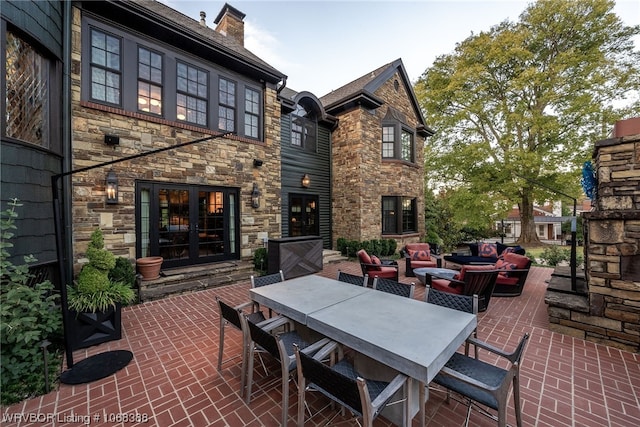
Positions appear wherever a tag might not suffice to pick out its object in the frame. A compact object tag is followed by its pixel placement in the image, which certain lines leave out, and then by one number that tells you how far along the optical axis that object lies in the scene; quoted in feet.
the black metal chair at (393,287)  10.85
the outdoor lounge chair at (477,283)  15.11
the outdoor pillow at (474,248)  28.79
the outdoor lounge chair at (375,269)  20.76
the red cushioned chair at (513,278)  17.98
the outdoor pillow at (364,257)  20.94
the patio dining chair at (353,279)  12.27
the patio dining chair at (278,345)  6.81
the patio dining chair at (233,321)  8.50
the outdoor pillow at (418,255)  24.69
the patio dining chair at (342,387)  5.05
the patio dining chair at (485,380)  5.75
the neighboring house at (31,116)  10.49
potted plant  11.35
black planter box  11.18
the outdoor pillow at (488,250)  27.66
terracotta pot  18.40
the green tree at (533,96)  35.40
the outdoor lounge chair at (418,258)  23.90
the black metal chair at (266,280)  12.02
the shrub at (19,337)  8.07
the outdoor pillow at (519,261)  18.01
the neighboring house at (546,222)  95.35
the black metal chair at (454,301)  8.69
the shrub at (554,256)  29.01
